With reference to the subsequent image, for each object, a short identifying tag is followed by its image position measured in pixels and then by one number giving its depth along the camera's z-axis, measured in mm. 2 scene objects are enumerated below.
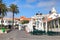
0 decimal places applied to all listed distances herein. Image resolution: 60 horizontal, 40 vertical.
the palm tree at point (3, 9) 29254
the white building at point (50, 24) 18697
